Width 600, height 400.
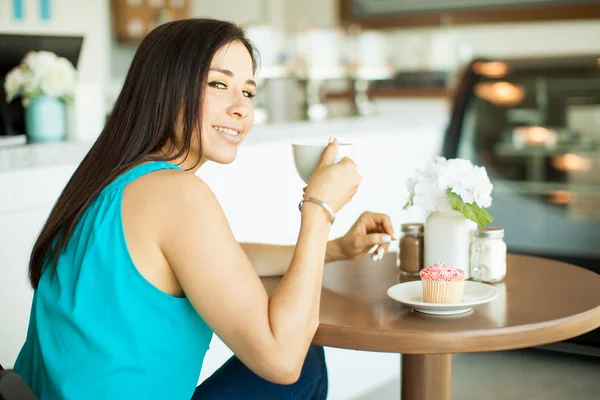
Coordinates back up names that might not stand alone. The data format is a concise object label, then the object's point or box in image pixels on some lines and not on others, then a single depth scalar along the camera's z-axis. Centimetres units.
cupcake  198
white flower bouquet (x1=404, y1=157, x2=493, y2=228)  213
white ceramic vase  220
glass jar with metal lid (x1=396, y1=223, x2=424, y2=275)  228
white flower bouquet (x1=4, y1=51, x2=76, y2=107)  327
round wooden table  189
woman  182
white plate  197
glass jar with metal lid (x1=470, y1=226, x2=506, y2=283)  218
